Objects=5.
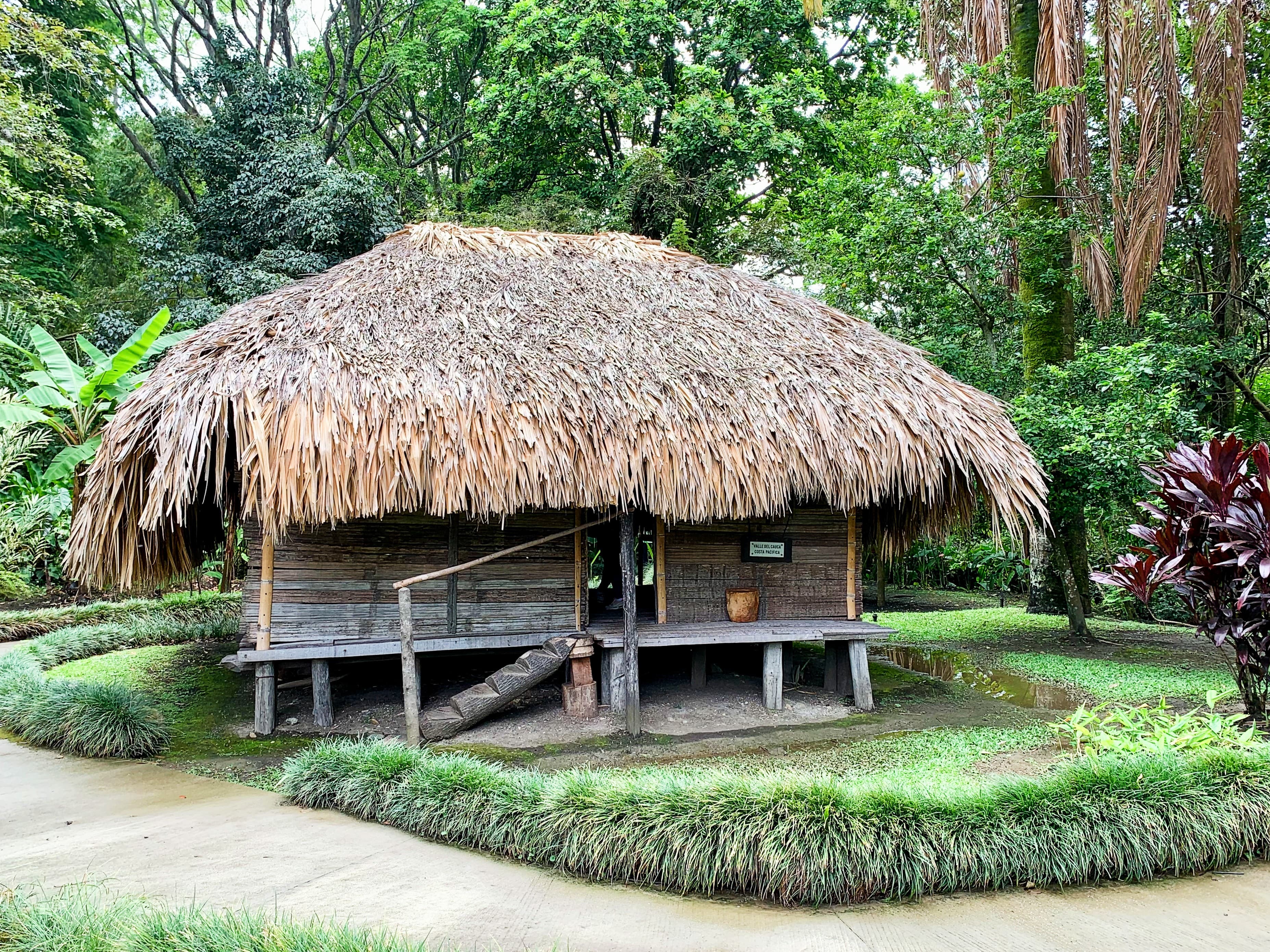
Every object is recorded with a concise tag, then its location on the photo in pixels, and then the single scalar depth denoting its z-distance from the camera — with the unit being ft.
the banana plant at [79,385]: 32.27
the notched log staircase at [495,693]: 20.62
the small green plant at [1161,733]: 14.93
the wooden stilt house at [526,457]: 19.62
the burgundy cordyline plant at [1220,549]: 16.60
